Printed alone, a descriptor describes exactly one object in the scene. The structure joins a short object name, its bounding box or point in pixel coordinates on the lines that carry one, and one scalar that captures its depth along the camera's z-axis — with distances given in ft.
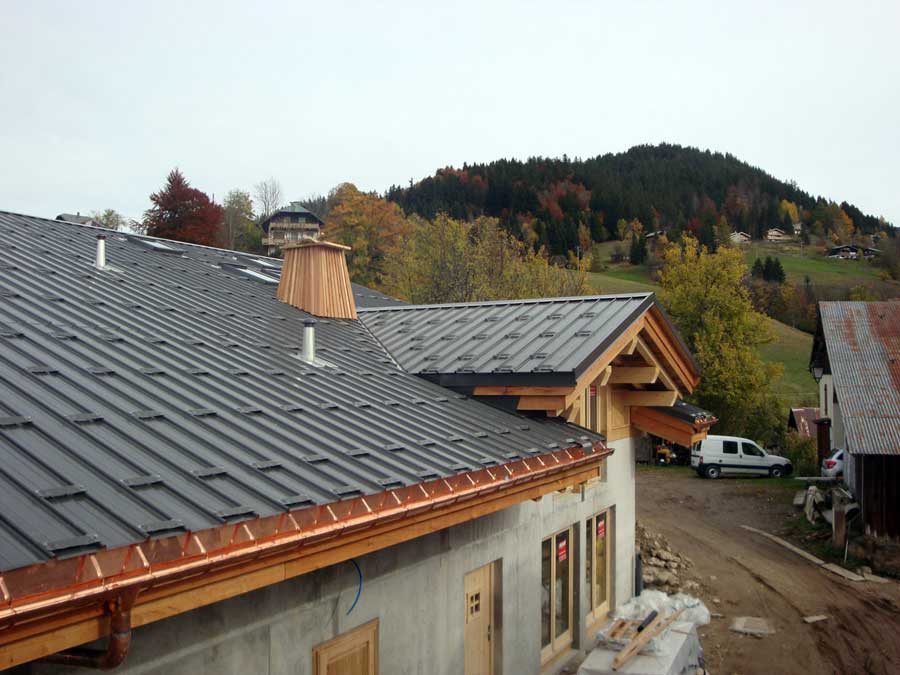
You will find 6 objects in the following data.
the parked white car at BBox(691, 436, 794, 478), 103.30
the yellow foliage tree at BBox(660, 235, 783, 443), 126.82
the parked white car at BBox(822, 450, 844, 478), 92.22
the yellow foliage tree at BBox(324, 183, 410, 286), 179.63
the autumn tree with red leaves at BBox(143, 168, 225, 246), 167.02
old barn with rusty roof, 60.03
